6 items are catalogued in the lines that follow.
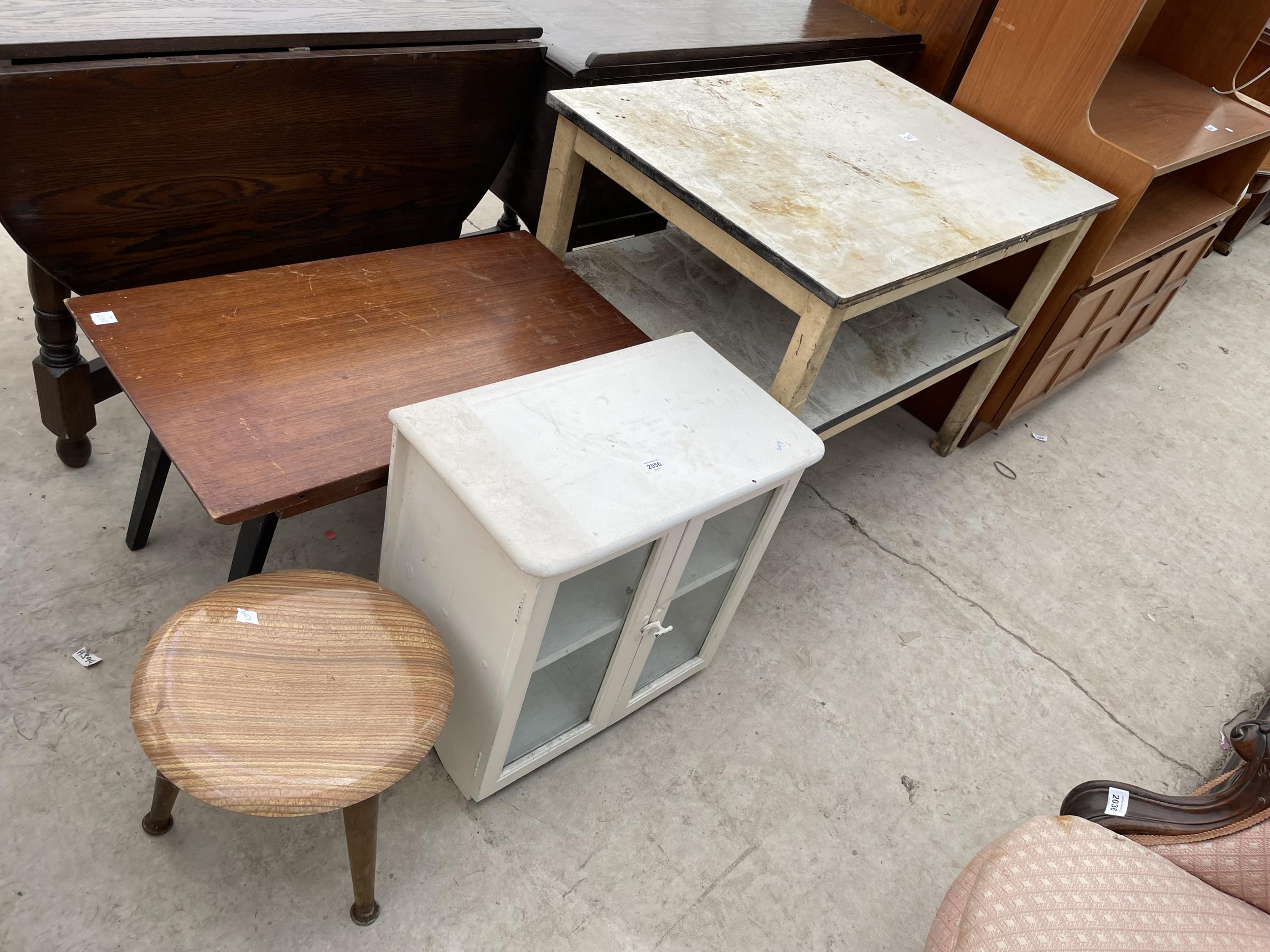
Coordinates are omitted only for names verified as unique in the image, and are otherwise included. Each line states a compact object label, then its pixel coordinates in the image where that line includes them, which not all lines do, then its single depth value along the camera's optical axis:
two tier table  1.75
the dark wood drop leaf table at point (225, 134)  1.54
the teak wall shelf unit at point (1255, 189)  3.57
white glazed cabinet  1.34
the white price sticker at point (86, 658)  1.73
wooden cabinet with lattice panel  2.30
